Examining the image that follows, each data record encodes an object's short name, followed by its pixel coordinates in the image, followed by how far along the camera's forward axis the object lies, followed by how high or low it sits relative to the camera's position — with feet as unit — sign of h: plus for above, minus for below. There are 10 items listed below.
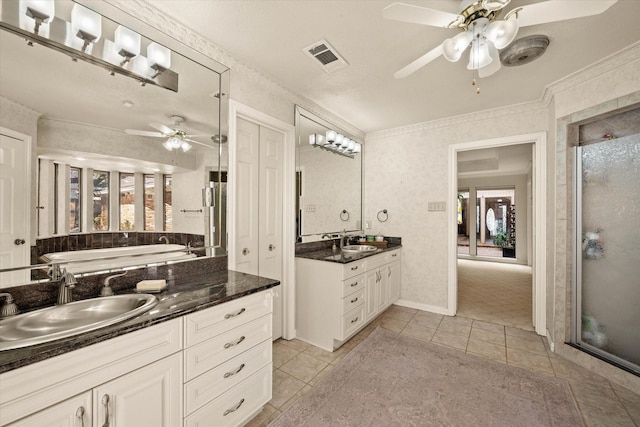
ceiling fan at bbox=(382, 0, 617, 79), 3.82 +3.11
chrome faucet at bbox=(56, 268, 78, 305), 4.02 -1.12
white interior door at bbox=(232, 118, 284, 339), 7.35 +0.33
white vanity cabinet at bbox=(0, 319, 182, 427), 2.69 -2.01
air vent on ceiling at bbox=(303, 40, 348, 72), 6.29 +4.01
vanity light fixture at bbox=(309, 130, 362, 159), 9.96 +2.92
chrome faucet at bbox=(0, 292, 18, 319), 3.53 -1.27
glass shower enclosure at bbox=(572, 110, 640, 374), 6.66 -0.75
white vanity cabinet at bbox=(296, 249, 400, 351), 7.94 -2.73
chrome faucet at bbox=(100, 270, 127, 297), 4.49 -1.27
